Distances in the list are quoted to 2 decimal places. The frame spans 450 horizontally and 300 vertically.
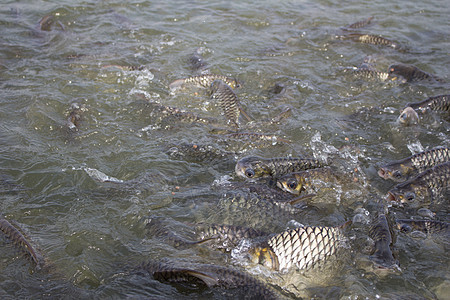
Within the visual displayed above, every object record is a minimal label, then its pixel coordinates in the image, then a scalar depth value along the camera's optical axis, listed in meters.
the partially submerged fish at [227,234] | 3.66
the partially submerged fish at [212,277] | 3.04
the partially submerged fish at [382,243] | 3.54
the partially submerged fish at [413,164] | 4.78
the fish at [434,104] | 6.00
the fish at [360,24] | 9.11
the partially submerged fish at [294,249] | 3.43
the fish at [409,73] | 7.04
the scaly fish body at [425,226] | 3.93
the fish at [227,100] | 5.82
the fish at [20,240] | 3.35
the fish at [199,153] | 4.96
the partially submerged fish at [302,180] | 4.40
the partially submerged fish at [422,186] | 4.40
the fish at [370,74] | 7.02
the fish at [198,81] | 6.57
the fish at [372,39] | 8.38
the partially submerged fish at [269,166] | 4.64
